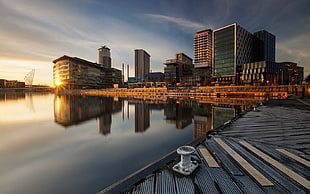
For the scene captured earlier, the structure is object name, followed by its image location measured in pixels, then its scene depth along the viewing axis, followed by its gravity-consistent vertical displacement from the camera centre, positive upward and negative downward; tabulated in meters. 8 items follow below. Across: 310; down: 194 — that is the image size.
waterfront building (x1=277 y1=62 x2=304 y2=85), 113.50 +18.87
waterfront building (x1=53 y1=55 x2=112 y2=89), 121.94 +19.49
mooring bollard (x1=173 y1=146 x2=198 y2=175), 3.38 -1.91
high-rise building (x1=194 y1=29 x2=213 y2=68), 157.75 +55.99
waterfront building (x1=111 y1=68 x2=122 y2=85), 172.38 +22.98
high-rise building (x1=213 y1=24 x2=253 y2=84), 109.06 +36.03
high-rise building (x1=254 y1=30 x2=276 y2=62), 138.38 +49.37
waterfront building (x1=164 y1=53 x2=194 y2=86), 139.25 +20.70
